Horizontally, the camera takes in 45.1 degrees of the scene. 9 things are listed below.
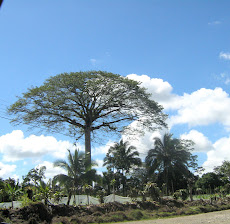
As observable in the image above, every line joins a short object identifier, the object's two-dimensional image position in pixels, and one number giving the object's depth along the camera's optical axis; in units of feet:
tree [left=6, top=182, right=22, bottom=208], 48.36
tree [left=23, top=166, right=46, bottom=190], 134.97
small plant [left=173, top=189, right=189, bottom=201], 80.79
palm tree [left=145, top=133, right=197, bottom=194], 127.24
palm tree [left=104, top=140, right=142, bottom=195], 128.06
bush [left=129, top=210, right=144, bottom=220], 53.62
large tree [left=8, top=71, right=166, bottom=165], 87.15
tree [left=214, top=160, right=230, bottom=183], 157.95
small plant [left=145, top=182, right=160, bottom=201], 70.59
